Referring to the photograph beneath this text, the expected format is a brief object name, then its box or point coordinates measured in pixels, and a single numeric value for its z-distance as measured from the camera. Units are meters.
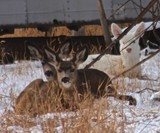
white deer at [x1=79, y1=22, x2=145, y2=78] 18.31
